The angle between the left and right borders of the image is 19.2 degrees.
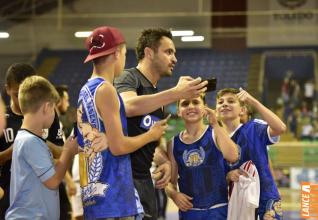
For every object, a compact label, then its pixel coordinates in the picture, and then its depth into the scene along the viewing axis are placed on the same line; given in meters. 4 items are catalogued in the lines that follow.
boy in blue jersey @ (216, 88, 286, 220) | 6.09
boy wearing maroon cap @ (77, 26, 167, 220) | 4.51
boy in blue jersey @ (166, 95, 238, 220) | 6.03
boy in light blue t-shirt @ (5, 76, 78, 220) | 4.95
